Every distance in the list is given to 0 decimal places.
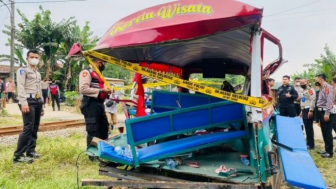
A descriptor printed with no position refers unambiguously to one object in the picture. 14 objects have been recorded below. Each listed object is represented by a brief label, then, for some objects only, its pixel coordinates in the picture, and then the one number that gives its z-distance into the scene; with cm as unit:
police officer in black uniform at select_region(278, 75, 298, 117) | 762
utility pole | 1944
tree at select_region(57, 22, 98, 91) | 2277
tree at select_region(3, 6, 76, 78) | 2197
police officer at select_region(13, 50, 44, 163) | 488
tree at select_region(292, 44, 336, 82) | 1596
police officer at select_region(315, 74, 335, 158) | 631
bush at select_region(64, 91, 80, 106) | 2022
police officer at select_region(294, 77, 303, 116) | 918
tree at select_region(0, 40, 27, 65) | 2153
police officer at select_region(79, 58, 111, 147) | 468
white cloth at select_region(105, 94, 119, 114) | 744
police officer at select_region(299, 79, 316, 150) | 702
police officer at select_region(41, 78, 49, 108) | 1703
